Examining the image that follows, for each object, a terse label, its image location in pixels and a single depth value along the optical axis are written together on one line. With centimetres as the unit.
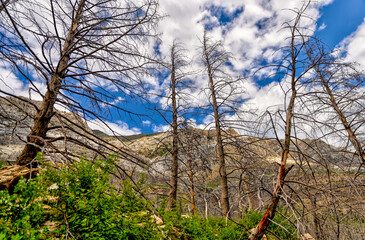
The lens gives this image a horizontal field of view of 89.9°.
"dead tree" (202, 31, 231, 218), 649
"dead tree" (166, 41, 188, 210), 700
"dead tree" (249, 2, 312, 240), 231
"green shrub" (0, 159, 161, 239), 175
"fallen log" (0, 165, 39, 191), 250
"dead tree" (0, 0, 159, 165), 277
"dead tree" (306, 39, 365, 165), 404
